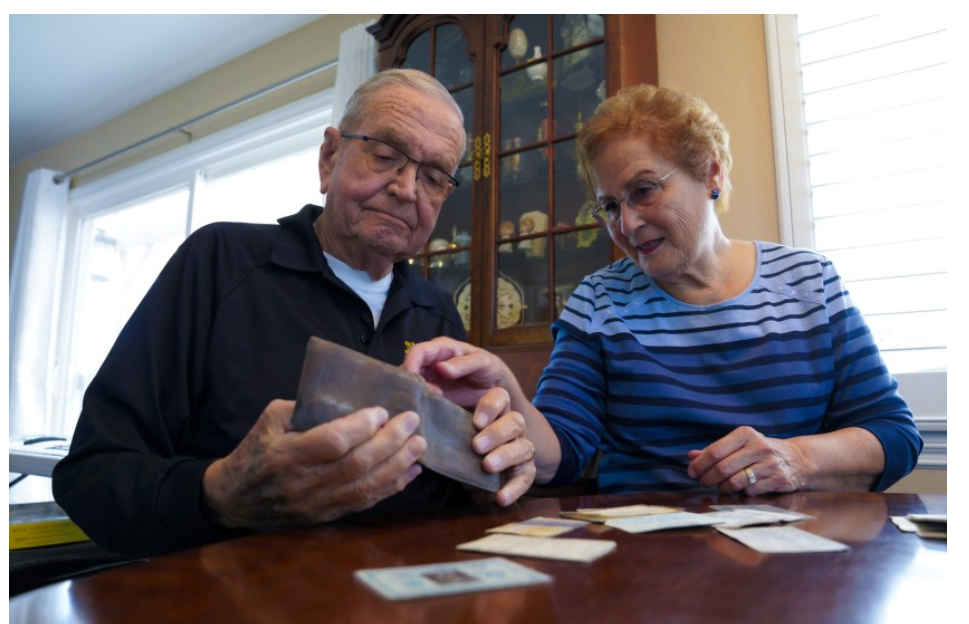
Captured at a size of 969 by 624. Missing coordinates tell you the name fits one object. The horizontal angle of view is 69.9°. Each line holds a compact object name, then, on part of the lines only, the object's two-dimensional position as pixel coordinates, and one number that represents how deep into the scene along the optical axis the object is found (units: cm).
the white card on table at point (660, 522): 69
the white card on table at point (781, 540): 60
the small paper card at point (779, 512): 75
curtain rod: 383
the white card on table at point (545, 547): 56
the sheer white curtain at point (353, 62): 330
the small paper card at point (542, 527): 66
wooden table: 42
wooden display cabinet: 240
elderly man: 70
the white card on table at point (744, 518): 71
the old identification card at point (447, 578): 44
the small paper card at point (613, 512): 77
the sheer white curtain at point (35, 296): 505
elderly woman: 126
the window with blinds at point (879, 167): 197
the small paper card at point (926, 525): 67
